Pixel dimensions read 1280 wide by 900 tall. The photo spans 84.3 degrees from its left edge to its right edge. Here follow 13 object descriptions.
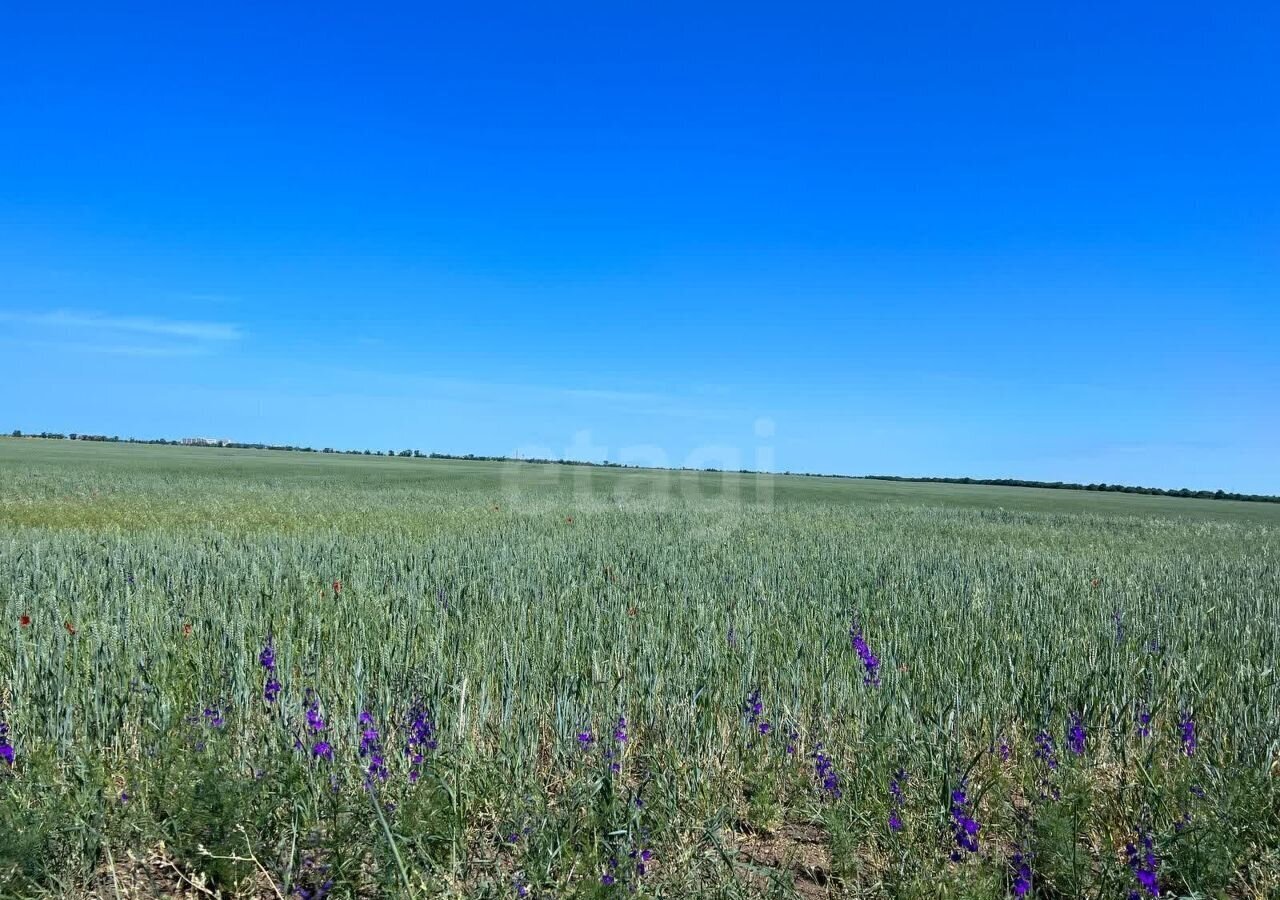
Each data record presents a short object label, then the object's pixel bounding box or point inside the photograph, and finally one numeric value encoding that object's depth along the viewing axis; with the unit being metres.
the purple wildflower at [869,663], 4.61
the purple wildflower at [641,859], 2.68
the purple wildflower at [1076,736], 3.71
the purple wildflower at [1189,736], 3.86
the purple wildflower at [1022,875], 2.60
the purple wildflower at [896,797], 3.23
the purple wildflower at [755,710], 3.99
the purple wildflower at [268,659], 3.88
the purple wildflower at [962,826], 2.80
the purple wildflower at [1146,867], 2.52
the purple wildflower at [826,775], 3.38
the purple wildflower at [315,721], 3.49
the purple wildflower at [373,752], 3.17
